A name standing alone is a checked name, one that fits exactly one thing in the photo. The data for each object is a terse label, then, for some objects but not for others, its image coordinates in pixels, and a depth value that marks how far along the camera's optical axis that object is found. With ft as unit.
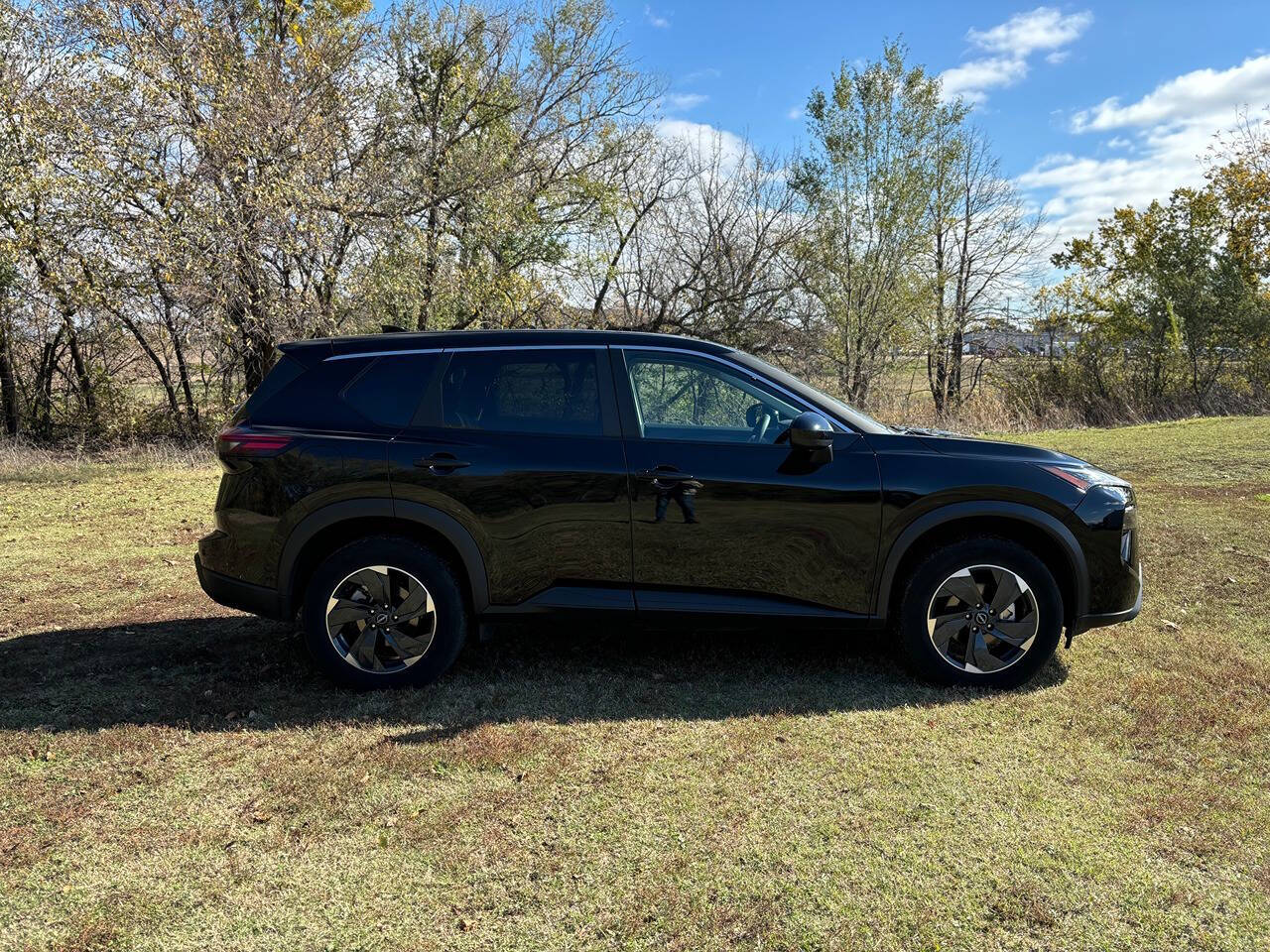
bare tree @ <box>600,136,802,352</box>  72.43
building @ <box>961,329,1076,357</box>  81.87
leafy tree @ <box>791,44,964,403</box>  69.72
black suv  13.98
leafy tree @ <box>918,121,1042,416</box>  76.74
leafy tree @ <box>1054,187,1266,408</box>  77.56
